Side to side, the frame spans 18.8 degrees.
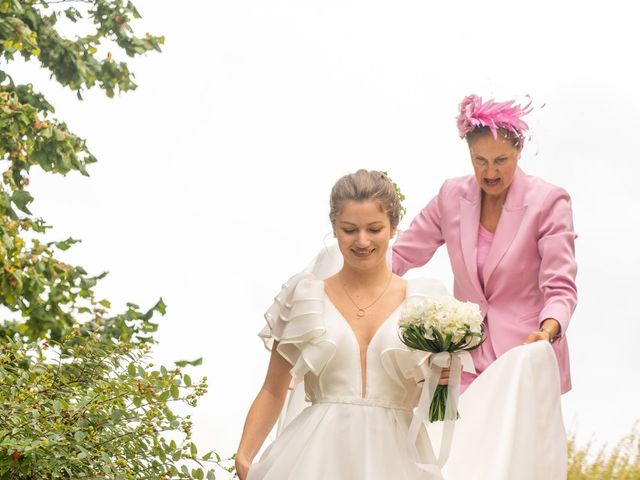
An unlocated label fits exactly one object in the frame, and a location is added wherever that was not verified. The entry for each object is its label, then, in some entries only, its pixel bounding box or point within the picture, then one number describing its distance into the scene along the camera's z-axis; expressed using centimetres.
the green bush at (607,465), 1327
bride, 753
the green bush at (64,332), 1140
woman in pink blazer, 984
